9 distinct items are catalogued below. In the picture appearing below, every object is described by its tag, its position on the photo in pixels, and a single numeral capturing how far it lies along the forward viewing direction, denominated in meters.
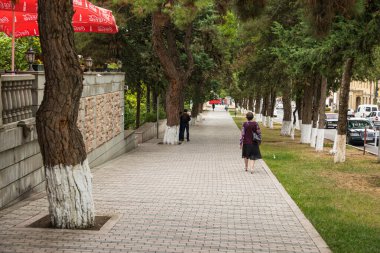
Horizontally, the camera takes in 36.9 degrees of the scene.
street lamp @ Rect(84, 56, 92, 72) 15.63
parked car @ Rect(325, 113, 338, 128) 47.53
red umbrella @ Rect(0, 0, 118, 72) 13.00
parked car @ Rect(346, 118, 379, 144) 30.27
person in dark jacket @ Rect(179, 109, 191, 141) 28.38
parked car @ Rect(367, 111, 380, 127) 47.69
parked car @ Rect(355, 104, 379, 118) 61.19
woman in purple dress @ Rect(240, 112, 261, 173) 15.08
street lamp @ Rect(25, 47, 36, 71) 11.05
